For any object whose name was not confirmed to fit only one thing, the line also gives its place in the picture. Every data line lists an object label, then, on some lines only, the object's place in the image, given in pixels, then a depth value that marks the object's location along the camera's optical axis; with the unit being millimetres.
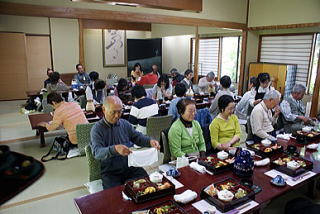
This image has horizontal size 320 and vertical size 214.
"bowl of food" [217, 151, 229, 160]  2525
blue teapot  2207
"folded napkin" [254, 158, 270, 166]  2463
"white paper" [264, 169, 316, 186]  2158
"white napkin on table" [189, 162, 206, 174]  2323
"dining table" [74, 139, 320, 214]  1785
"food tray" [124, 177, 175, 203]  1855
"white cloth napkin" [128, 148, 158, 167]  2369
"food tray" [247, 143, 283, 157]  2670
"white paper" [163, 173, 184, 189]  2082
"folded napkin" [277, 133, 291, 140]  3273
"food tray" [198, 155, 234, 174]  2303
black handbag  4371
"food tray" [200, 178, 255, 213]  1765
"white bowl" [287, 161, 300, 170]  2311
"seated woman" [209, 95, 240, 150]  3033
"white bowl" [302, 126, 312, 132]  3428
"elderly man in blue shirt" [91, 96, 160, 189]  2502
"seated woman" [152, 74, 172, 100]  5640
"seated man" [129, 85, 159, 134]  4004
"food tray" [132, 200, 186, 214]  1708
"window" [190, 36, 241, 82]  8797
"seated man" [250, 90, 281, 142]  3363
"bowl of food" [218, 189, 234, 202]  1808
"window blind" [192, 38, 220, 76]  9453
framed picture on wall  11281
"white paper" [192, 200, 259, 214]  1776
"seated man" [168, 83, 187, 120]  4293
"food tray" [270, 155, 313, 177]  2265
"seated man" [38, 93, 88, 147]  3969
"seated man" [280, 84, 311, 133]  4043
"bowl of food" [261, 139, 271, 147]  2859
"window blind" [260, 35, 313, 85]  6922
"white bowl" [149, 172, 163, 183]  2062
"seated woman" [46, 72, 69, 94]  6289
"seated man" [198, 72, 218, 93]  6539
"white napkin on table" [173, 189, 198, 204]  1849
